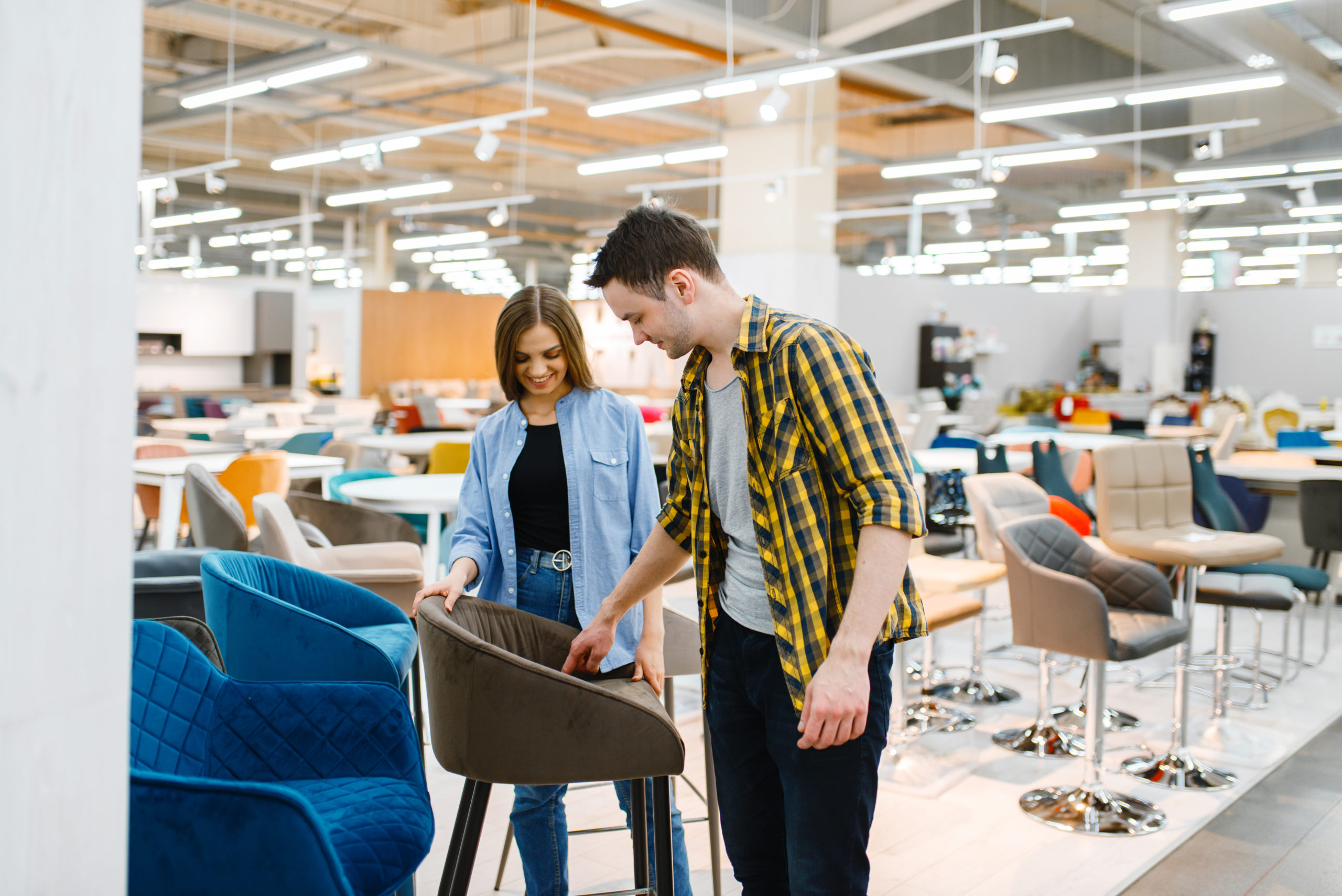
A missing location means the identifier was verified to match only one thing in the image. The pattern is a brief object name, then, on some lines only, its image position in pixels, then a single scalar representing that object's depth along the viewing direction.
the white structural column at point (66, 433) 1.07
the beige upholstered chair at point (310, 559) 3.24
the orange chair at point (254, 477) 5.05
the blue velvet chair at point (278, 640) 2.35
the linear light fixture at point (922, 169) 13.26
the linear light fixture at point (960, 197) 14.90
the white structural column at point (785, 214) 13.93
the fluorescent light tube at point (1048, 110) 9.60
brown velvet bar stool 1.72
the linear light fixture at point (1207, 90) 9.03
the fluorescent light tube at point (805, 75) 8.64
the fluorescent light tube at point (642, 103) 9.60
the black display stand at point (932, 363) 17.62
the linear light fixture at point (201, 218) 16.72
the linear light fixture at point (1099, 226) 18.83
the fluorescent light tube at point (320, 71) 8.91
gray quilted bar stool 3.32
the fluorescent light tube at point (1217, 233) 18.78
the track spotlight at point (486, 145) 10.07
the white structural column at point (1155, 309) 18.09
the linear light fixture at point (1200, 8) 7.67
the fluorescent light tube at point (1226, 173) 12.41
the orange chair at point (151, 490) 6.22
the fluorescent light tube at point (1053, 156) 11.21
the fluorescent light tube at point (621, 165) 12.38
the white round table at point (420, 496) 4.26
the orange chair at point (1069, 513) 5.08
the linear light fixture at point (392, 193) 13.21
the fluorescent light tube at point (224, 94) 9.50
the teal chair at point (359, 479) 4.99
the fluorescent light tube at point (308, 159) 11.63
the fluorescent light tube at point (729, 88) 8.60
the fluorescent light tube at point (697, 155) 11.80
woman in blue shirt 2.29
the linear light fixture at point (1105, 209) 14.34
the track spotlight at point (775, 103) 8.76
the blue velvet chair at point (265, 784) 1.35
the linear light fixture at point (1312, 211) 14.45
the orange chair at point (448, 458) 5.97
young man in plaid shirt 1.54
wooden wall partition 20.42
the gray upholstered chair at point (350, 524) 4.51
